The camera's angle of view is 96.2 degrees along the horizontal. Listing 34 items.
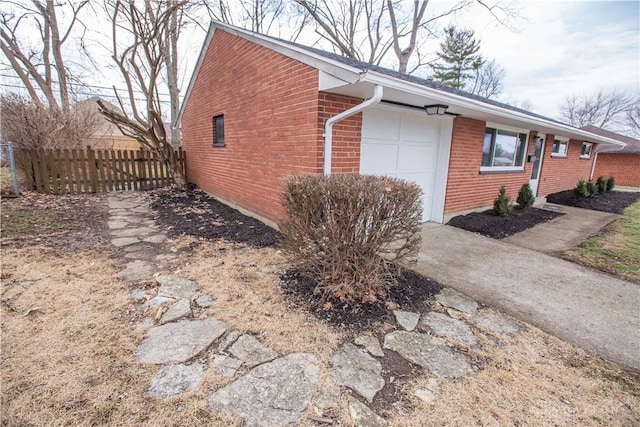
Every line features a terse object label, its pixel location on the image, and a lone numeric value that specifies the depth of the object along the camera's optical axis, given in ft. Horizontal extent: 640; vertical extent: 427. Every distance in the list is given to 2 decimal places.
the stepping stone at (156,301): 9.06
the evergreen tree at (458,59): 74.31
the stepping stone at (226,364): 6.42
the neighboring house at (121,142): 71.26
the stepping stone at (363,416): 5.32
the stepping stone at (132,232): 16.25
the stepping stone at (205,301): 9.18
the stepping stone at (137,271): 10.94
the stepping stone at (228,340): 7.21
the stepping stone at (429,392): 5.91
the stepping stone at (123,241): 14.61
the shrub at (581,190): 35.19
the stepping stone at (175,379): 5.86
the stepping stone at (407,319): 8.43
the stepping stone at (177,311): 8.43
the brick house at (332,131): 13.39
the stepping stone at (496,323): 8.47
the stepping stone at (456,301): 9.55
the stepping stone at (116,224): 17.63
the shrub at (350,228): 8.39
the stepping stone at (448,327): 7.97
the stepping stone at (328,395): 5.68
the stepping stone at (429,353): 6.79
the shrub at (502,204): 22.25
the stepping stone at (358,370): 6.15
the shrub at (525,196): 25.64
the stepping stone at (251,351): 6.82
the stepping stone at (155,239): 15.28
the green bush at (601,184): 41.17
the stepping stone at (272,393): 5.39
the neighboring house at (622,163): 61.21
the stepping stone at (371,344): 7.29
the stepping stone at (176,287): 9.78
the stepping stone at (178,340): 6.84
